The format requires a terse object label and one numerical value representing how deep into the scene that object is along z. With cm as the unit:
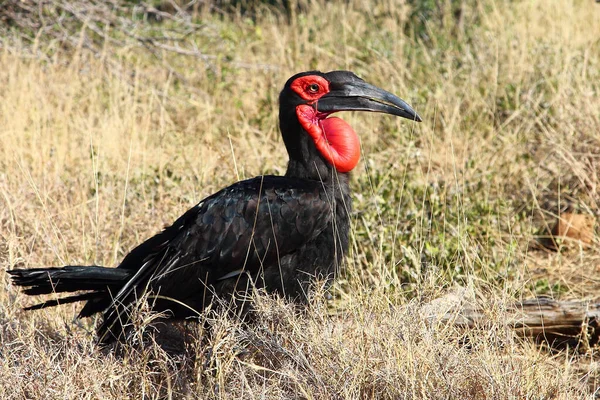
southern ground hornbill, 692
